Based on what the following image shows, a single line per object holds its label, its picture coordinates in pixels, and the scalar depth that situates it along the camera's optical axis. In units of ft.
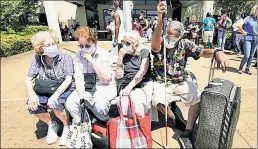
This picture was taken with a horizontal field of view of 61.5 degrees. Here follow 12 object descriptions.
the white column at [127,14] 13.98
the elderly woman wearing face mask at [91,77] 8.77
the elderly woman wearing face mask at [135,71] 8.50
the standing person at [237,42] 27.39
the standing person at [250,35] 16.99
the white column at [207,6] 42.24
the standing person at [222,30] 28.94
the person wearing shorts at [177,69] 8.52
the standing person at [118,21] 15.76
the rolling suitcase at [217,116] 7.12
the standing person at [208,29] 31.30
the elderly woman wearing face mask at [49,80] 8.73
